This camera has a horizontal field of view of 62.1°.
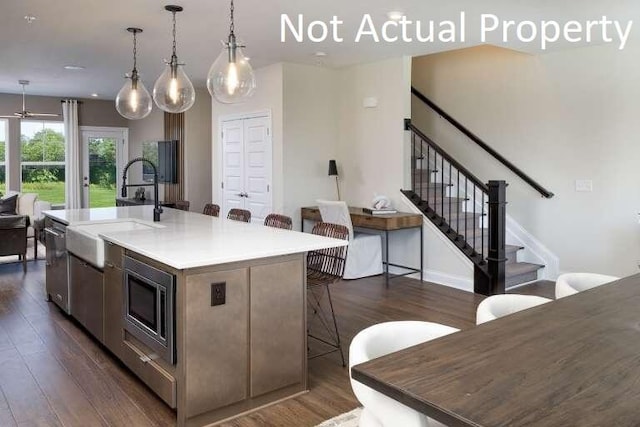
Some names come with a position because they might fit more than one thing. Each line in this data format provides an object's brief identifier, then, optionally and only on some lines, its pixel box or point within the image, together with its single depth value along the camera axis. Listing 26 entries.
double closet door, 7.02
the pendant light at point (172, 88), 4.28
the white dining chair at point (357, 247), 5.80
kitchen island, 2.66
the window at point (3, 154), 10.05
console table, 5.82
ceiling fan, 8.68
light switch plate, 5.73
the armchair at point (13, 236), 6.54
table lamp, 6.93
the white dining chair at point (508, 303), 2.14
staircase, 5.42
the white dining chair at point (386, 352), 1.33
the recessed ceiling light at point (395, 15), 4.46
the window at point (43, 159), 10.41
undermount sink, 3.60
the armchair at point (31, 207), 8.46
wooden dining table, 1.07
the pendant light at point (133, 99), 4.73
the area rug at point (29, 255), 7.30
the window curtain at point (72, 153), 10.55
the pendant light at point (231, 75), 3.68
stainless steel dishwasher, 4.45
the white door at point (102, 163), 11.02
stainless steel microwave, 2.71
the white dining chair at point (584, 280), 2.56
